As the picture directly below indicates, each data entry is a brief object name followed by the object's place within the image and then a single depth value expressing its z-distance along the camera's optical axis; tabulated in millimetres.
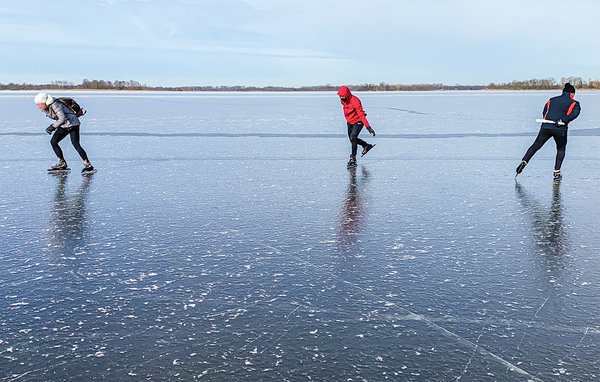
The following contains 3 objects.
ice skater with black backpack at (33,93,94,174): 10312
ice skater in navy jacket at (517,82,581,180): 9695
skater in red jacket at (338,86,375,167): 11875
